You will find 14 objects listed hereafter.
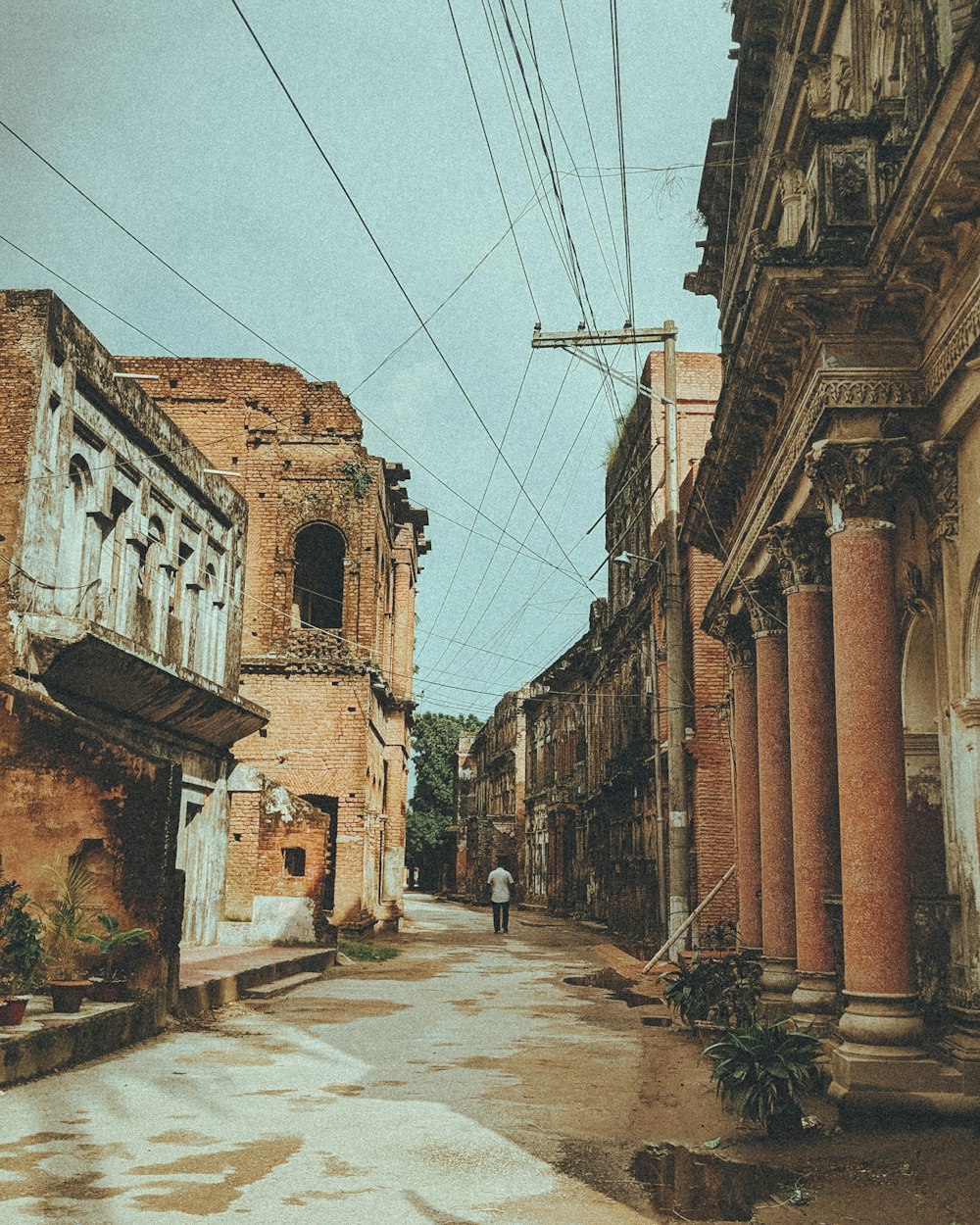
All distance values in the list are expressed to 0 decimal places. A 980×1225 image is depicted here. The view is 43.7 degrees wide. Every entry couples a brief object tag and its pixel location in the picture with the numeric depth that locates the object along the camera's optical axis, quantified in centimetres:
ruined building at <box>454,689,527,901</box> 5672
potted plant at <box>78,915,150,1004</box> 1090
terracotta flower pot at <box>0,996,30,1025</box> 911
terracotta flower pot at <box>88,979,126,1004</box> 1103
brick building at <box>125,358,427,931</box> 2622
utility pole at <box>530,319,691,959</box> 1850
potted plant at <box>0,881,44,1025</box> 1012
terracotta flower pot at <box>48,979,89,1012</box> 1005
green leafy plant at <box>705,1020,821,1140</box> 754
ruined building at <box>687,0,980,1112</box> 784
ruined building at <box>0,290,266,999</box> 1170
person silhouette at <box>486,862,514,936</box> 3038
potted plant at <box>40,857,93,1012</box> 1117
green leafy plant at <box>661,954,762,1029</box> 1213
